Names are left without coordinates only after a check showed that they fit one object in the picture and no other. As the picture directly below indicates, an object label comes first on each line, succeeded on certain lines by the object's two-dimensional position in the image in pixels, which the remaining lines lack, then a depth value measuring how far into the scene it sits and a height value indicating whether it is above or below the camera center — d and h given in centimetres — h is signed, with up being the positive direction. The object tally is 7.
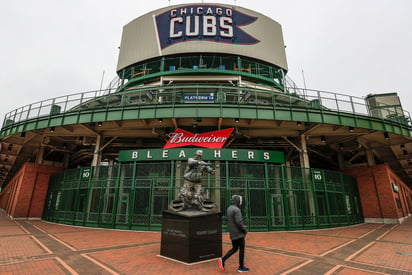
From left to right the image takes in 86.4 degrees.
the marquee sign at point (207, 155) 1488 +312
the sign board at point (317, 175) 1590 +188
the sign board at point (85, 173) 1625 +208
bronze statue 819 +39
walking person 558 -77
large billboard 2709 +2084
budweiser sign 1558 +435
